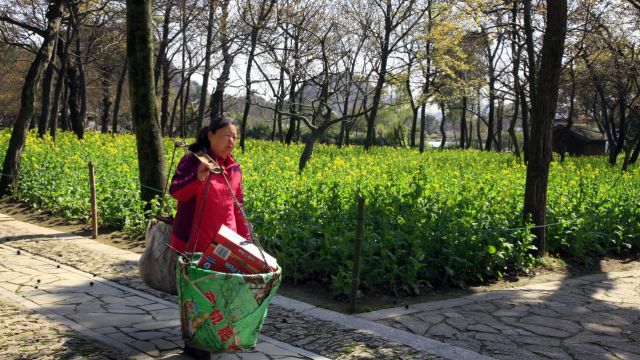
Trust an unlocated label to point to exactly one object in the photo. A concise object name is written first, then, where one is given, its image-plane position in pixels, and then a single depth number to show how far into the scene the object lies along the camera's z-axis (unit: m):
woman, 4.36
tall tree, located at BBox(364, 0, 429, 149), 27.20
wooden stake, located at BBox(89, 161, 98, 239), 9.66
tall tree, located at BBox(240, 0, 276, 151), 20.17
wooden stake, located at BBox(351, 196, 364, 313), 5.89
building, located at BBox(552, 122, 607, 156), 47.59
